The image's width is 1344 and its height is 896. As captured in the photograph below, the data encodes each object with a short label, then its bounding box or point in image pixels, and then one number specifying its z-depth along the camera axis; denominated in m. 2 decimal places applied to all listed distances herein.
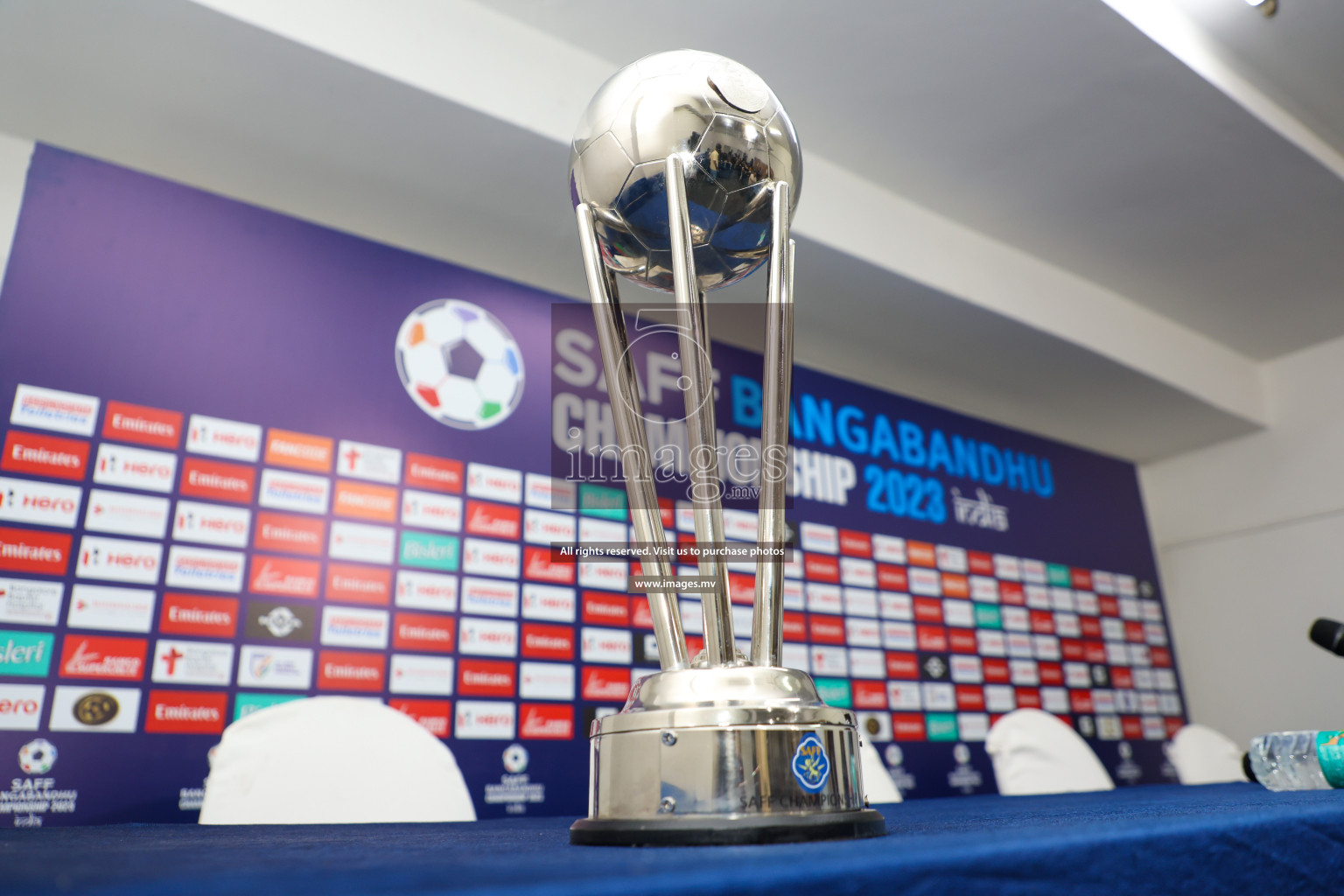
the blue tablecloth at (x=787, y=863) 0.24
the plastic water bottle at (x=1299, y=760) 0.78
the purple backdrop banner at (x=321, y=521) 1.71
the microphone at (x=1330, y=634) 0.94
